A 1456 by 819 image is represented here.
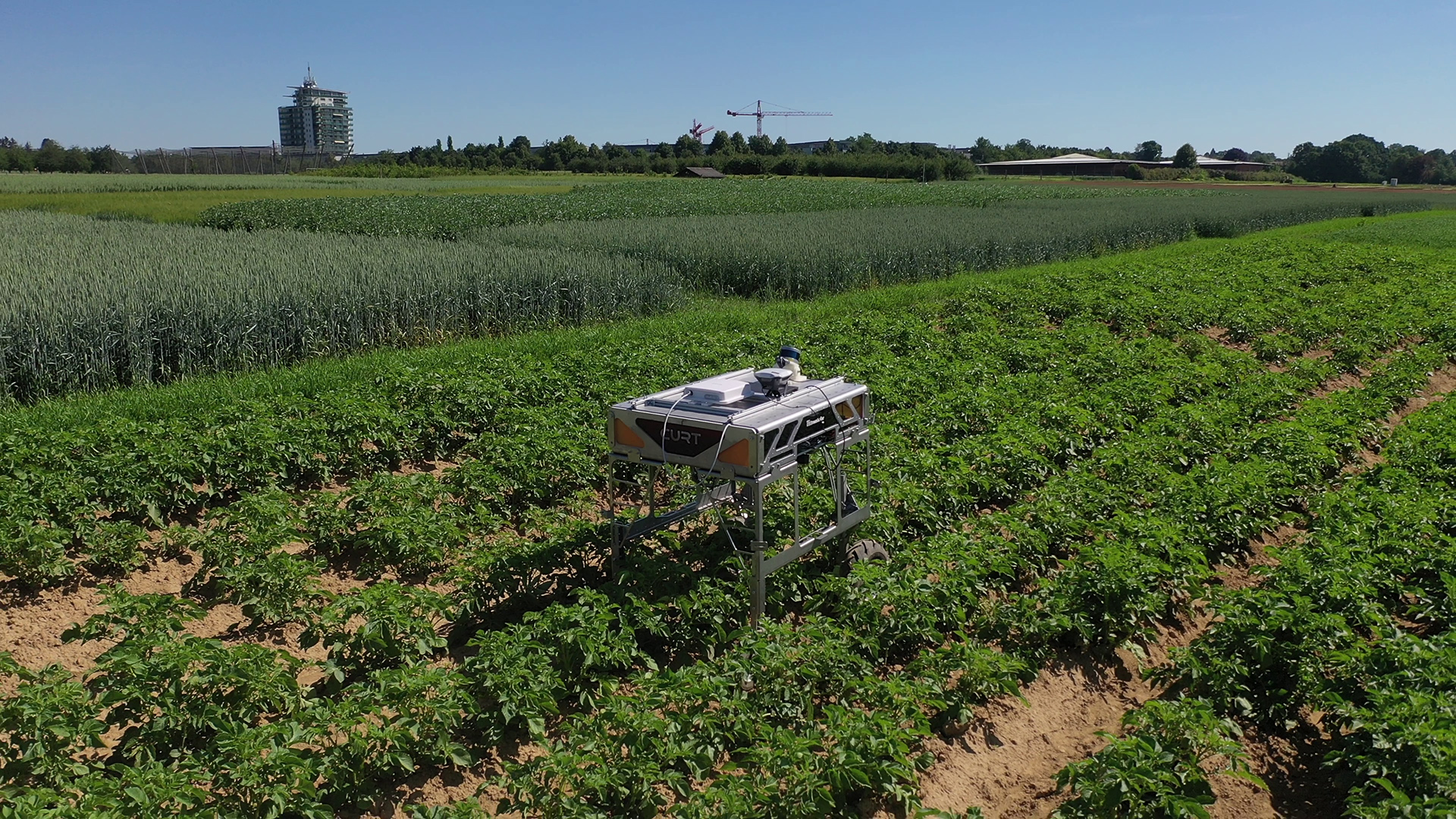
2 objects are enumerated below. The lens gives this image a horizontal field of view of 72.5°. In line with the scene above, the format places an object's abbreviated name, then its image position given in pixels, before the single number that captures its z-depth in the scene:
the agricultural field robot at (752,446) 6.10
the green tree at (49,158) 95.44
